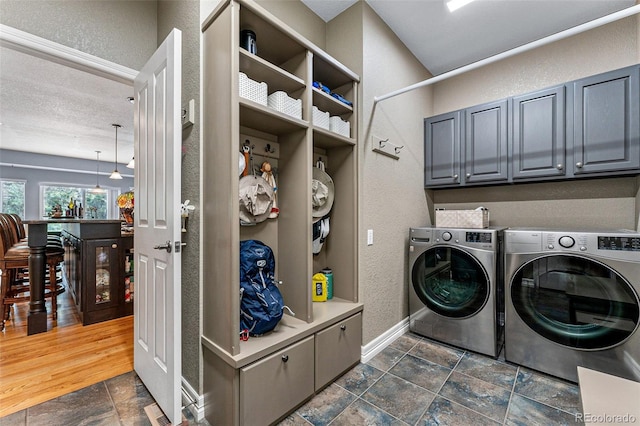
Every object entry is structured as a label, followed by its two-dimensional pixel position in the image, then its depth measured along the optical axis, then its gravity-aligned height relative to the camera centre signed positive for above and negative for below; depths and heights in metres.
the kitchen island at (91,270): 2.62 -0.61
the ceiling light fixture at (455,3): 1.86 +1.42
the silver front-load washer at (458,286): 2.14 -0.63
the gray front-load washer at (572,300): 1.67 -0.60
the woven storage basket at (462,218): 2.33 -0.06
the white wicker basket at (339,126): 1.98 +0.63
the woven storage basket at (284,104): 1.61 +0.64
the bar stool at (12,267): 2.73 -0.56
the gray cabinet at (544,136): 1.96 +0.63
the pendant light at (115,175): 5.80 +0.78
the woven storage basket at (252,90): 1.43 +0.66
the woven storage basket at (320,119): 1.84 +0.64
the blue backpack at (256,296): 1.50 -0.47
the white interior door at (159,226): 1.41 -0.08
